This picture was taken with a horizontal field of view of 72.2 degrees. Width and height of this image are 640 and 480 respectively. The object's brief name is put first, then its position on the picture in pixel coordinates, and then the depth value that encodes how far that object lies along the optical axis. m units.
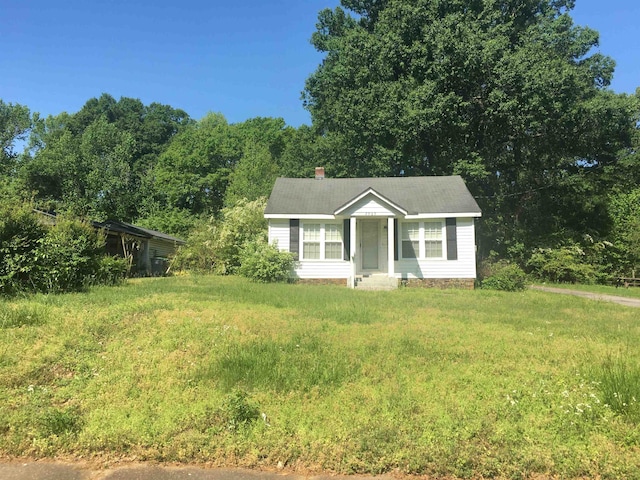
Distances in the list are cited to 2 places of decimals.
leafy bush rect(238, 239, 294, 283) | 15.73
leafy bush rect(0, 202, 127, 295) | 9.05
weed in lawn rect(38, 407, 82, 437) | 3.94
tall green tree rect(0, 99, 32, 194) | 30.46
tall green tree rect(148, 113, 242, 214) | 38.25
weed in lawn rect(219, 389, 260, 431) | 4.02
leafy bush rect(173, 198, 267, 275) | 19.58
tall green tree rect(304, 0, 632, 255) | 23.34
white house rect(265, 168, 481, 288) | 16.20
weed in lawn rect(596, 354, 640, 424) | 4.15
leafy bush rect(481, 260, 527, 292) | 15.76
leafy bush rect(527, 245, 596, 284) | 21.94
